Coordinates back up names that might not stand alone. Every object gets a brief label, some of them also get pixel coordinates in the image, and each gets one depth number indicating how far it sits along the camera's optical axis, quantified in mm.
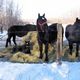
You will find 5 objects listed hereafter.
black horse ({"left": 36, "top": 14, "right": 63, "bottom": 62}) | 4133
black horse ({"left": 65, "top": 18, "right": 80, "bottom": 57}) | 4540
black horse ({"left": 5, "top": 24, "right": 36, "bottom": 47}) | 5956
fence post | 3209
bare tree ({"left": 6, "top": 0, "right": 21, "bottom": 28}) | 13430
